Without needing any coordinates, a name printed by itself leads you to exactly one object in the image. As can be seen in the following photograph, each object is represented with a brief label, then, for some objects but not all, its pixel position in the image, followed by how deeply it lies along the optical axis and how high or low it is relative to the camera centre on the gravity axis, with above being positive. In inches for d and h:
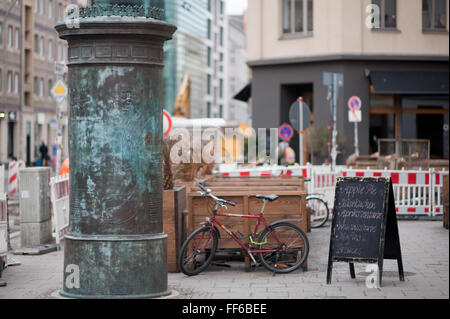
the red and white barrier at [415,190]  791.7 -31.2
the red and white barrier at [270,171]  792.3 -14.8
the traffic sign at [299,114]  1032.8 +43.4
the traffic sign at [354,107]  1137.4 +56.9
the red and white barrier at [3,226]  435.5 -33.6
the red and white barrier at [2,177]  675.1 -17.0
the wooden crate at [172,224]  458.9 -34.5
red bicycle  448.1 -42.8
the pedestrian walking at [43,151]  2032.5 +8.1
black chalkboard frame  402.3 -37.7
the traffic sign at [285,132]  1261.1 +30.1
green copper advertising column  350.9 +3.2
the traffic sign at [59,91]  966.4 +66.2
